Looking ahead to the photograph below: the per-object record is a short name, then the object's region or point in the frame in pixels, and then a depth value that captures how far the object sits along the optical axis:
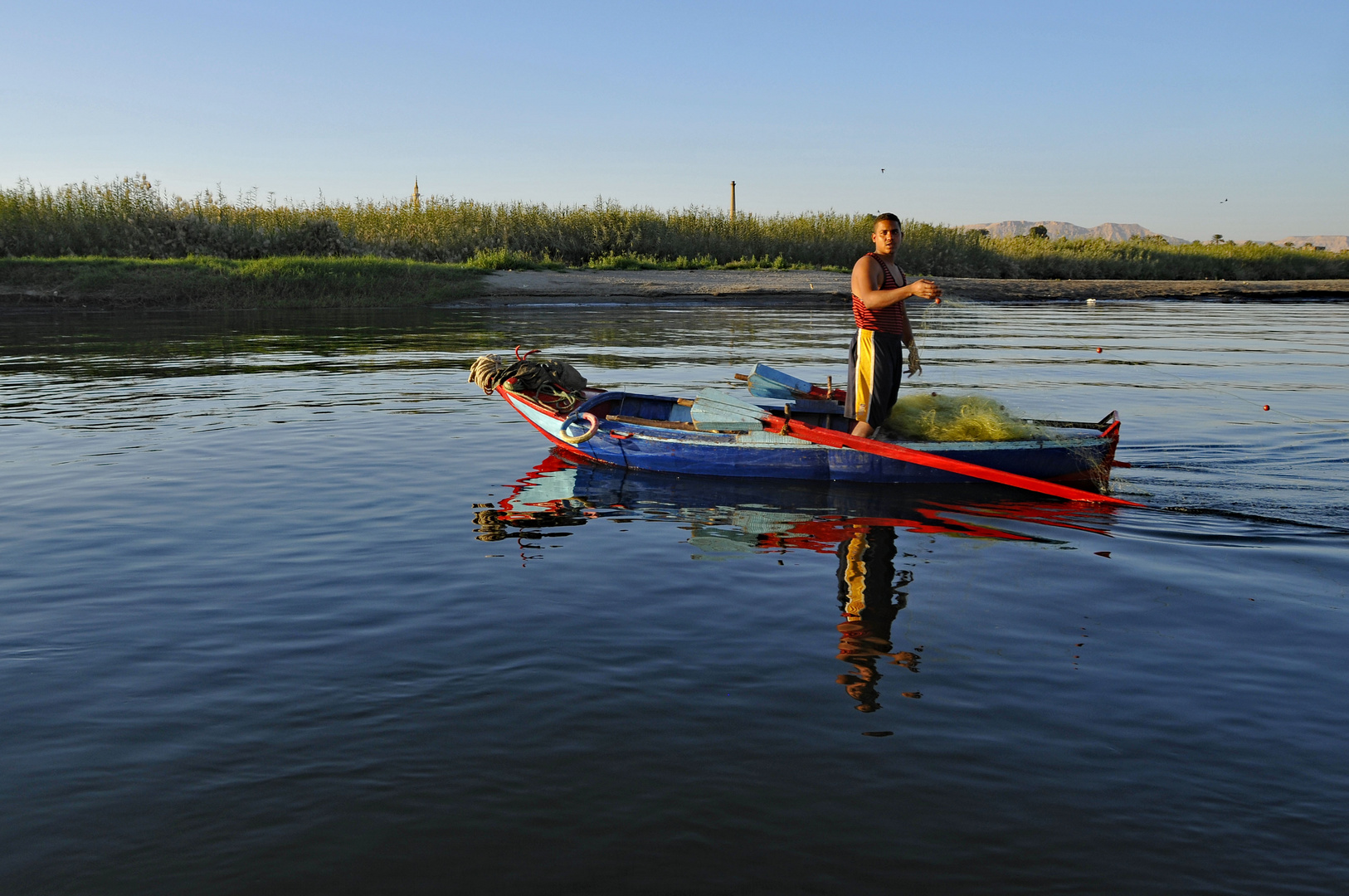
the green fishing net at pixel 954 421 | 8.48
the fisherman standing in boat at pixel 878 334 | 8.30
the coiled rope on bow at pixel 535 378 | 10.12
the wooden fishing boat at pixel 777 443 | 8.21
